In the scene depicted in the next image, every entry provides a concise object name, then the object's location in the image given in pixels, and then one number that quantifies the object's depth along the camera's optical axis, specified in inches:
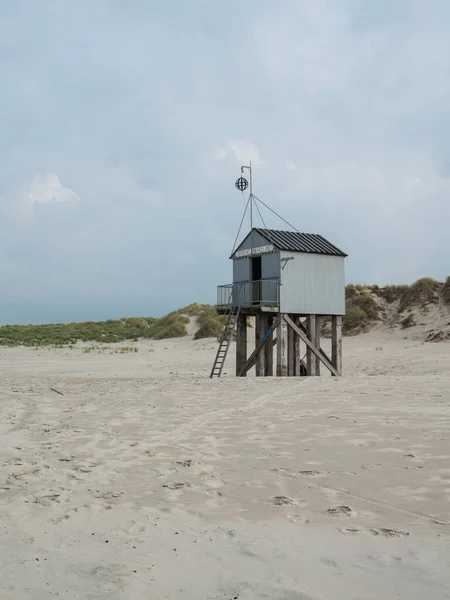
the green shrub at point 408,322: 1324.6
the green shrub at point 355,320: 1386.6
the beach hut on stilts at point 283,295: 804.6
